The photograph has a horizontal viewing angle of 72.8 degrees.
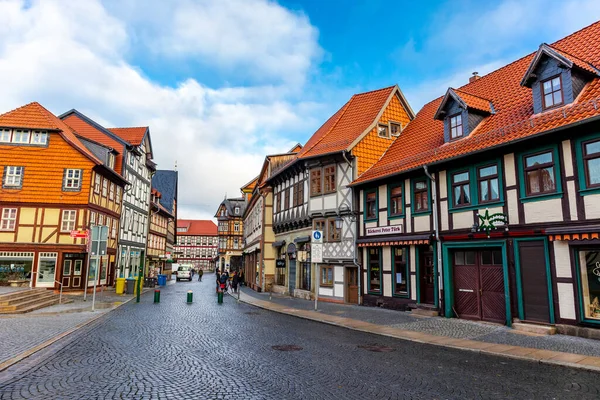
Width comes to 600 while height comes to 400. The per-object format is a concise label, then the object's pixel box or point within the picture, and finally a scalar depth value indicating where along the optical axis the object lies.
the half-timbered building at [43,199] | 25.89
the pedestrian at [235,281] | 29.48
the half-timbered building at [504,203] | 11.87
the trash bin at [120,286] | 27.77
